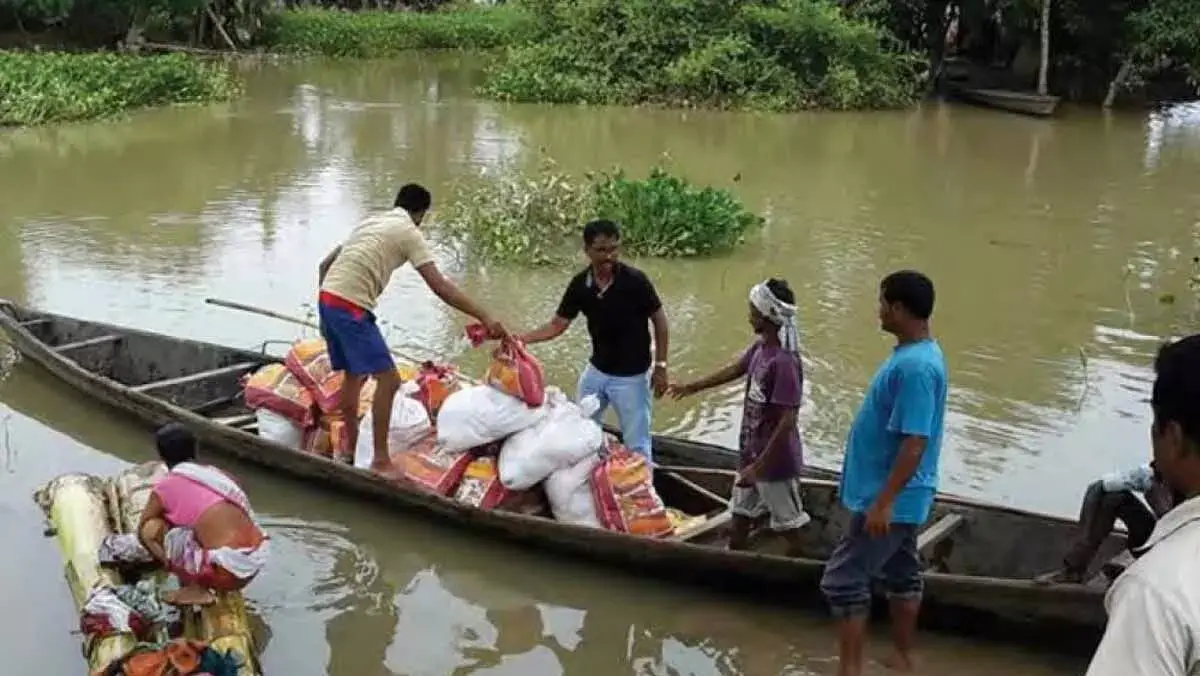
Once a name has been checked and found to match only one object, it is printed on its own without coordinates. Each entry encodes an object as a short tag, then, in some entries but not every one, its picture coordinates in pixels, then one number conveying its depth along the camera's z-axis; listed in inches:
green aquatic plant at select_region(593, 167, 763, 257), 458.3
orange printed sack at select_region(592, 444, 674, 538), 223.5
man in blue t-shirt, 164.4
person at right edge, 65.0
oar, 239.0
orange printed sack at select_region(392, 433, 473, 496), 237.6
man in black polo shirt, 233.3
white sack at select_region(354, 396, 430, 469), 246.2
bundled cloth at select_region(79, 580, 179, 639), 176.4
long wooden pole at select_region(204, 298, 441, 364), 313.1
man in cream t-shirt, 240.2
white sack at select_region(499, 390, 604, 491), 224.8
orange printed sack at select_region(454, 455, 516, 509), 233.5
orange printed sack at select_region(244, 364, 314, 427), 263.3
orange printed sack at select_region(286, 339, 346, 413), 259.8
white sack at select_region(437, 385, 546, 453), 229.0
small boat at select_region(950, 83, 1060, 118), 879.1
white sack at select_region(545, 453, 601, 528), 226.2
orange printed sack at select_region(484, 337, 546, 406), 228.1
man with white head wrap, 194.7
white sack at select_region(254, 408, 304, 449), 265.1
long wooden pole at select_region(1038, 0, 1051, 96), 898.7
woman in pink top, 178.5
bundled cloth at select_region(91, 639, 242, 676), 165.5
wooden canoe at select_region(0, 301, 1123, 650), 192.2
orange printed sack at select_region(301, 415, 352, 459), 254.1
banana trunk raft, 175.8
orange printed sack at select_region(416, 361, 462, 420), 251.4
